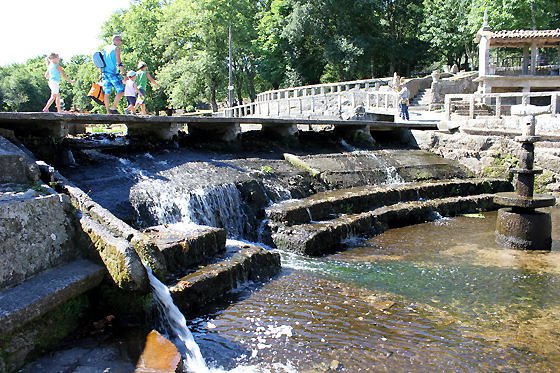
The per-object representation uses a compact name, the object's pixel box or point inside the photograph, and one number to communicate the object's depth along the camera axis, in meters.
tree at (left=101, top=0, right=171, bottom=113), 38.99
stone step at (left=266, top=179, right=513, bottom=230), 8.76
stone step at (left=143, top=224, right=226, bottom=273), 5.85
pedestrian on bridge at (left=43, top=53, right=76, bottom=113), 9.06
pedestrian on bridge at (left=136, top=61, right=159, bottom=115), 10.71
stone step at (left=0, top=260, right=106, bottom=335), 3.46
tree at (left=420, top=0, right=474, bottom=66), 31.00
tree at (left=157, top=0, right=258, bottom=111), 33.00
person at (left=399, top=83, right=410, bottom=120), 17.48
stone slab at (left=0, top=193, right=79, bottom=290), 3.89
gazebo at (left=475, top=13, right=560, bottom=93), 22.16
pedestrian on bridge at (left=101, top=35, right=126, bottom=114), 9.39
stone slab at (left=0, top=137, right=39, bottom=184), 5.09
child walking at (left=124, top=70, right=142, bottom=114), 10.53
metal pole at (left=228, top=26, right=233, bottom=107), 27.91
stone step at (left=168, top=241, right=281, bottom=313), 5.30
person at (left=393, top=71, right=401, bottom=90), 19.06
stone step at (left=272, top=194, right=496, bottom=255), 8.04
